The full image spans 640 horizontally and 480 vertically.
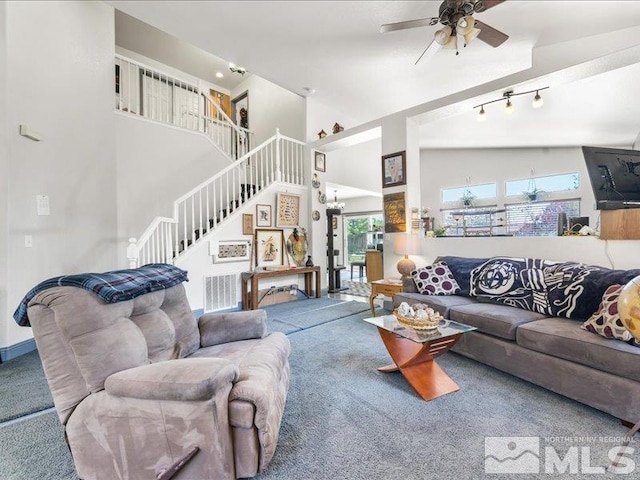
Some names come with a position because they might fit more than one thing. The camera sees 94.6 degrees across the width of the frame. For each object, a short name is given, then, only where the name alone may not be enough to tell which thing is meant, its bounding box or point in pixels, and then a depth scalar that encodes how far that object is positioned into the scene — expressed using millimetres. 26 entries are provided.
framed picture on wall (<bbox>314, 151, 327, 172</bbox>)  5941
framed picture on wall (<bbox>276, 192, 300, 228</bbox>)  5324
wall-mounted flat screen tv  2502
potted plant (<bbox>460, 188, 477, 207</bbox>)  8070
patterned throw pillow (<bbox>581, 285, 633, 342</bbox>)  1926
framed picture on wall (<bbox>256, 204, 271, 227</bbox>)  5059
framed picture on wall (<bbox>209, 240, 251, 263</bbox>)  4496
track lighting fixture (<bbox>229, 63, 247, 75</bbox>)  6275
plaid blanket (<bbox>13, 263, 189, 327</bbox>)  1381
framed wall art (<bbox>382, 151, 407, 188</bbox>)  4301
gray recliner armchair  1275
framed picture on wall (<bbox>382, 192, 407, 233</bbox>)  4332
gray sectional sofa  1811
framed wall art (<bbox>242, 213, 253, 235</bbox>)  4859
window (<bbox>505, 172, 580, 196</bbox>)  6797
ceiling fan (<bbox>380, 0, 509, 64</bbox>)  2457
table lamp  3979
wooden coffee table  2150
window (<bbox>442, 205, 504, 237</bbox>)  7634
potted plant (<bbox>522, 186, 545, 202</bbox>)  7148
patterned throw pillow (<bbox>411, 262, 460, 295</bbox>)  3465
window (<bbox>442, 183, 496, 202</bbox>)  7875
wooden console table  4586
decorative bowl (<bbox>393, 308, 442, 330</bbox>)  2244
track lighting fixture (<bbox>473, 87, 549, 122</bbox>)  3494
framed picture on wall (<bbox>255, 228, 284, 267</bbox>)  5066
